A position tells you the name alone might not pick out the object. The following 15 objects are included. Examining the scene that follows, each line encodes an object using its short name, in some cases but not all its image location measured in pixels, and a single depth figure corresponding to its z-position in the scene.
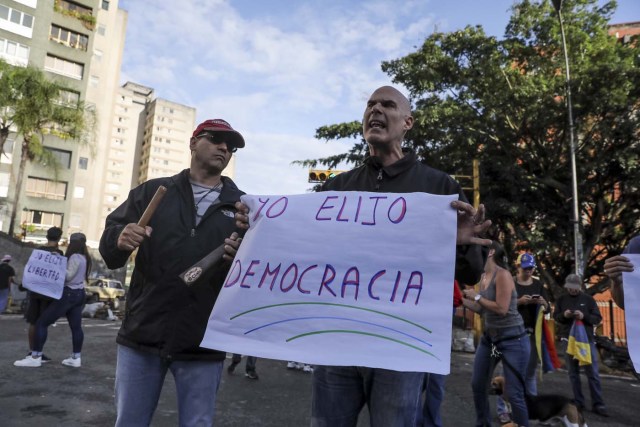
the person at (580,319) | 6.55
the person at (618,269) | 2.53
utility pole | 14.32
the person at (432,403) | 4.15
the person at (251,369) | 6.68
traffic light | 11.61
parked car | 23.33
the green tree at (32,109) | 29.16
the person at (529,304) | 5.28
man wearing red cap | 2.35
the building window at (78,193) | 45.91
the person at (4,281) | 11.29
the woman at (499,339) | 4.50
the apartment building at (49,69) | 37.53
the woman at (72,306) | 6.34
